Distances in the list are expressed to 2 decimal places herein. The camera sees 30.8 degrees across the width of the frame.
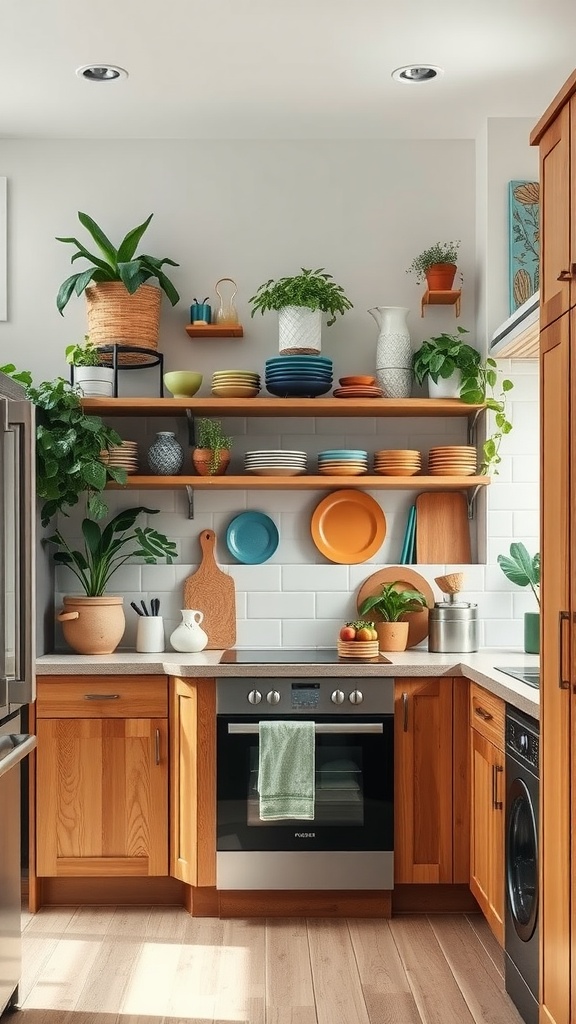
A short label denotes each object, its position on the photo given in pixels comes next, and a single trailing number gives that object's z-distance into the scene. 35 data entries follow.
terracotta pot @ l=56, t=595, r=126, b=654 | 4.16
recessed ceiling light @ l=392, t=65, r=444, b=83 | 3.80
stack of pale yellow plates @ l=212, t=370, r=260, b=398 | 4.22
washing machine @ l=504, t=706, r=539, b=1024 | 2.76
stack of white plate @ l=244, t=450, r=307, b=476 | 4.22
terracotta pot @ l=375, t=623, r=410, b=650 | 4.22
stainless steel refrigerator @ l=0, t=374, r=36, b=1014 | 2.78
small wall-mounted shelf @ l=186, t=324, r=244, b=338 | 4.34
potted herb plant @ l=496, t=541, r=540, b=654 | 4.25
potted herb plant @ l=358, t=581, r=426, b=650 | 4.22
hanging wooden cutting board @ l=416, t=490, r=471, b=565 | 4.45
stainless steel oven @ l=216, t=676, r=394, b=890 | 3.75
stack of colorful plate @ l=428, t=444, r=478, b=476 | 4.28
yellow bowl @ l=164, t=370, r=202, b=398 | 4.24
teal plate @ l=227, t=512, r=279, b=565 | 4.46
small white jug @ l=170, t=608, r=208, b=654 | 4.19
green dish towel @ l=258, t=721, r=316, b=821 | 3.71
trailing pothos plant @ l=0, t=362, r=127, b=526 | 4.00
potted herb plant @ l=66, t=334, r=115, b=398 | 4.21
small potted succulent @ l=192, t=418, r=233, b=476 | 4.24
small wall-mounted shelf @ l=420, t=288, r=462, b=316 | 4.33
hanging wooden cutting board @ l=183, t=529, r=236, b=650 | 4.39
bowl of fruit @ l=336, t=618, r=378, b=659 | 3.94
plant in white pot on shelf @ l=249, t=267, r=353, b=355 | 4.21
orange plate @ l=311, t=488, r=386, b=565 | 4.45
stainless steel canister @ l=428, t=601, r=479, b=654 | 4.15
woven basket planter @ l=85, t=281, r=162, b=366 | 4.29
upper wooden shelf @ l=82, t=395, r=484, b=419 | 4.18
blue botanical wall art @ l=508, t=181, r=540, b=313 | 4.31
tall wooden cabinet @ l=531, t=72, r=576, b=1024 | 2.37
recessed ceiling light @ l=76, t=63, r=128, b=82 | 3.80
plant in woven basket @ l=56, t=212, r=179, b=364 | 4.28
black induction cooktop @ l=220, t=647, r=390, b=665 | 3.83
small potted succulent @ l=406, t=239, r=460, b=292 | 4.34
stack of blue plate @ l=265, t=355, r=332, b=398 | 4.21
